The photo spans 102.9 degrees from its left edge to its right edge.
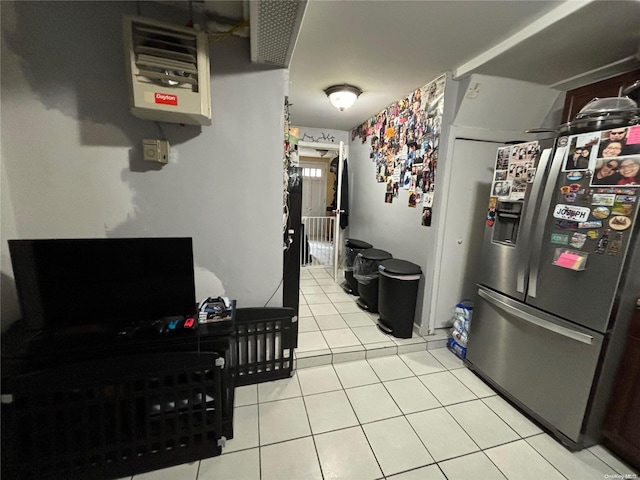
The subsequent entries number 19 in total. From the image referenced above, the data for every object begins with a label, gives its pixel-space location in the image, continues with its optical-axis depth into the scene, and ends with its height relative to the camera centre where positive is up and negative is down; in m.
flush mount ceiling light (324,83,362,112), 2.45 +0.96
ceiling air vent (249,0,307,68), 1.09 +0.78
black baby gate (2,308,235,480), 1.14 -1.03
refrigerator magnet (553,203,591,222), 1.37 -0.05
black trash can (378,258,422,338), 2.37 -0.92
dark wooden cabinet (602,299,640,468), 1.32 -1.05
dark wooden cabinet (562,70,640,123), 1.65 +0.78
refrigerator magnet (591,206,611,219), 1.29 -0.04
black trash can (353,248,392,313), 2.88 -0.91
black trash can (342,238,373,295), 3.45 -0.91
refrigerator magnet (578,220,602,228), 1.32 -0.10
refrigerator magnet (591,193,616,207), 1.28 +0.03
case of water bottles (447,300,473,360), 2.24 -1.16
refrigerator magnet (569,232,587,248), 1.38 -0.19
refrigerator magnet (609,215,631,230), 1.23 -0.08
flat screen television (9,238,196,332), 1.25 -0.50
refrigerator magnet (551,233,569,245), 1.45 -0.20
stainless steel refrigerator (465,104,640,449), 1.28 -0.38
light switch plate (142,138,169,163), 1.47 +0.21
